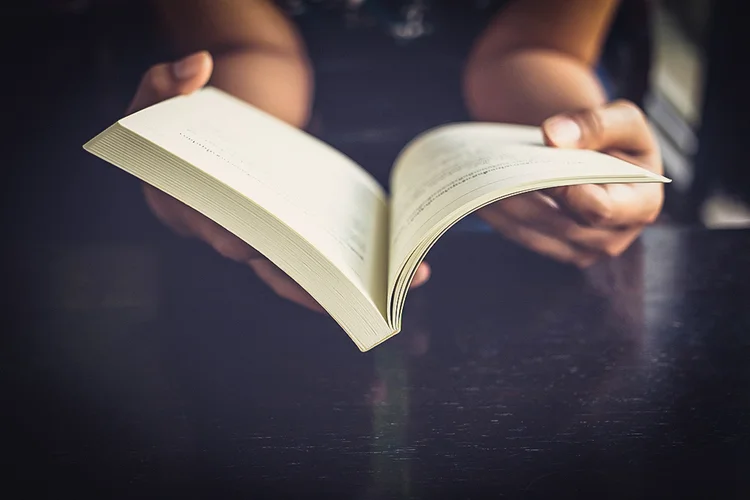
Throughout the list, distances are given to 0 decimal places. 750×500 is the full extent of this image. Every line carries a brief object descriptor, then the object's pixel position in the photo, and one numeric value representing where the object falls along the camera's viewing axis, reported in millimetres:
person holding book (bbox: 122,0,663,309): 669
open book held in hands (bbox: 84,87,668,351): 430
